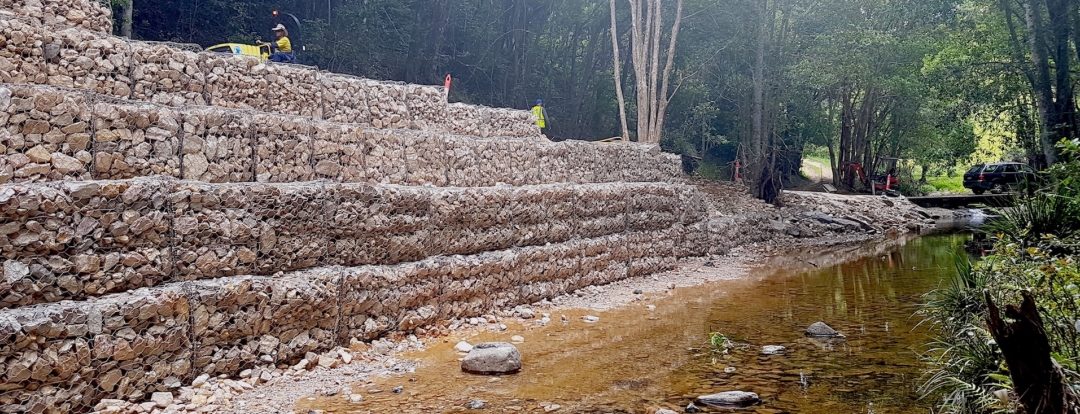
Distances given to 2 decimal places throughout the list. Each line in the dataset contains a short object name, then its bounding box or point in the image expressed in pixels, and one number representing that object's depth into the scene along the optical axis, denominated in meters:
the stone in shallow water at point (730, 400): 6.55
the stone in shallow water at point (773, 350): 8.45
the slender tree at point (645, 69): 20.23
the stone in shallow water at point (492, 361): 7.63
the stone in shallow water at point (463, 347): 8.54
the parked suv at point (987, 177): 28.64
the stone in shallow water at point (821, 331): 9.31
